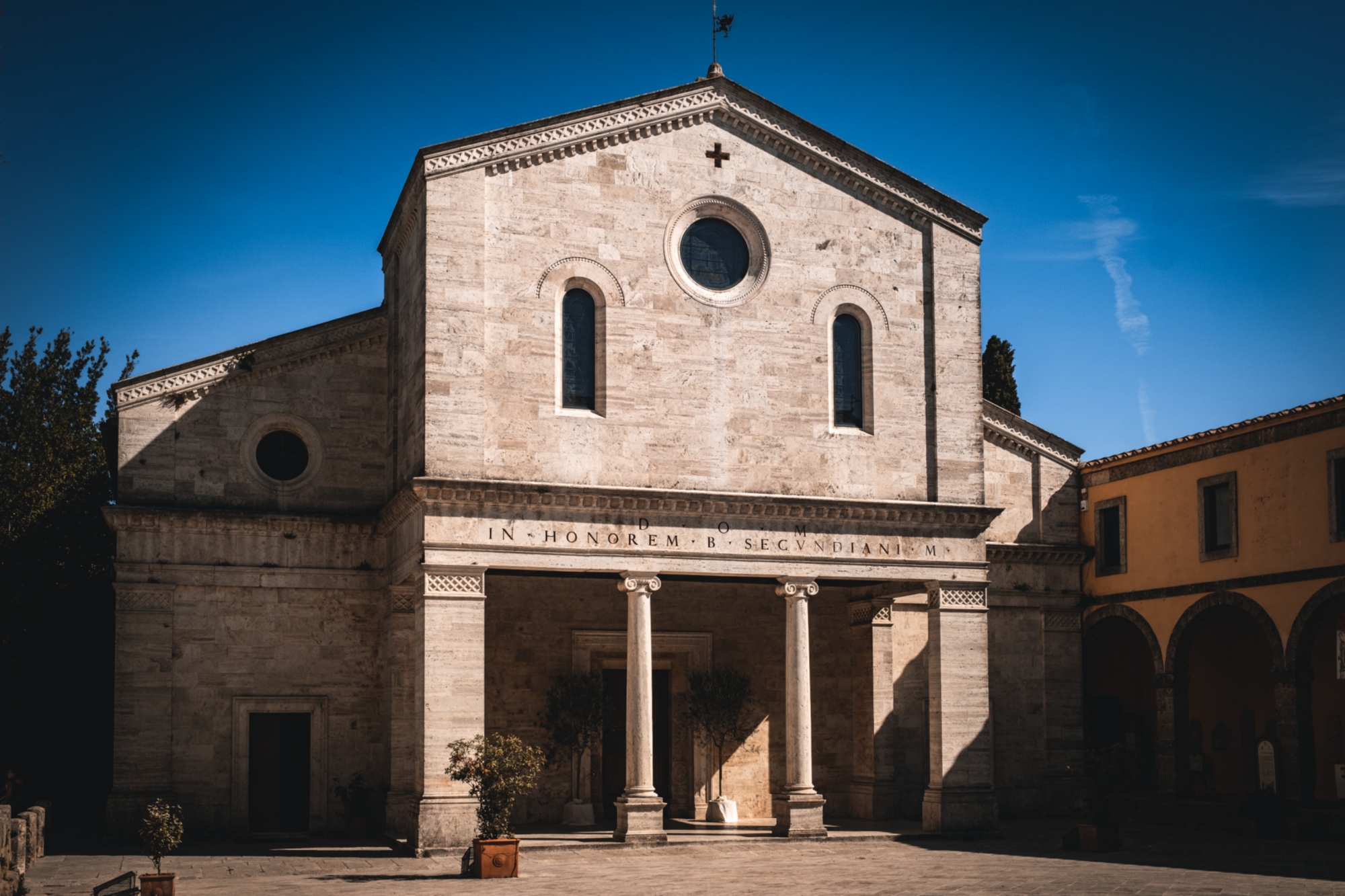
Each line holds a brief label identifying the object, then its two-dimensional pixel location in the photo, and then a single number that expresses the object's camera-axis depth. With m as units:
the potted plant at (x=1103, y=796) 21.81
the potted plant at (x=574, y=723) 25.36
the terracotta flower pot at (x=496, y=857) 18.88
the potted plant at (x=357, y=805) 24.14
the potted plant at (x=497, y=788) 18.97
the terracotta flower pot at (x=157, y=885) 15.98
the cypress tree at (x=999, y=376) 34.78
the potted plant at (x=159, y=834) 16.45
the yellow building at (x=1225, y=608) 24.62
